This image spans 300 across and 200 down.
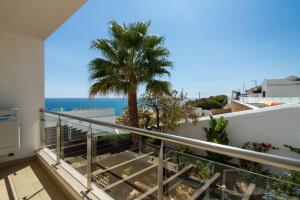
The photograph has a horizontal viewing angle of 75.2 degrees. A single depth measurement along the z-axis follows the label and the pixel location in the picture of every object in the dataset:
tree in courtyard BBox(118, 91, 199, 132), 7.46
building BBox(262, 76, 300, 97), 30.83
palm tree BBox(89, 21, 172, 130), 6.20
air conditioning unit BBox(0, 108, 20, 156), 3.38
